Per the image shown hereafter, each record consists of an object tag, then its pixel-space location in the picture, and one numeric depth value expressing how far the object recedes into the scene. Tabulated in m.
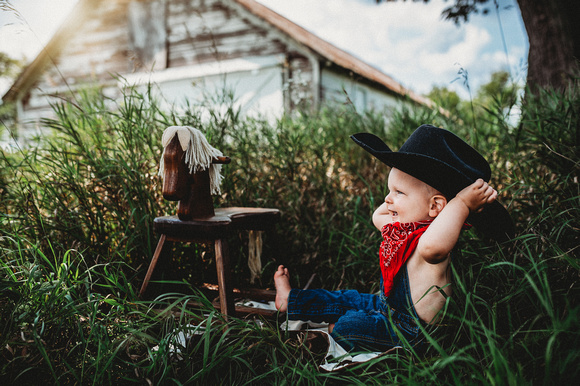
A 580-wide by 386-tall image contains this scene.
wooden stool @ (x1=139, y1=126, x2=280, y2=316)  1.70
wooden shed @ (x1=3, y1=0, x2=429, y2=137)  8.88
